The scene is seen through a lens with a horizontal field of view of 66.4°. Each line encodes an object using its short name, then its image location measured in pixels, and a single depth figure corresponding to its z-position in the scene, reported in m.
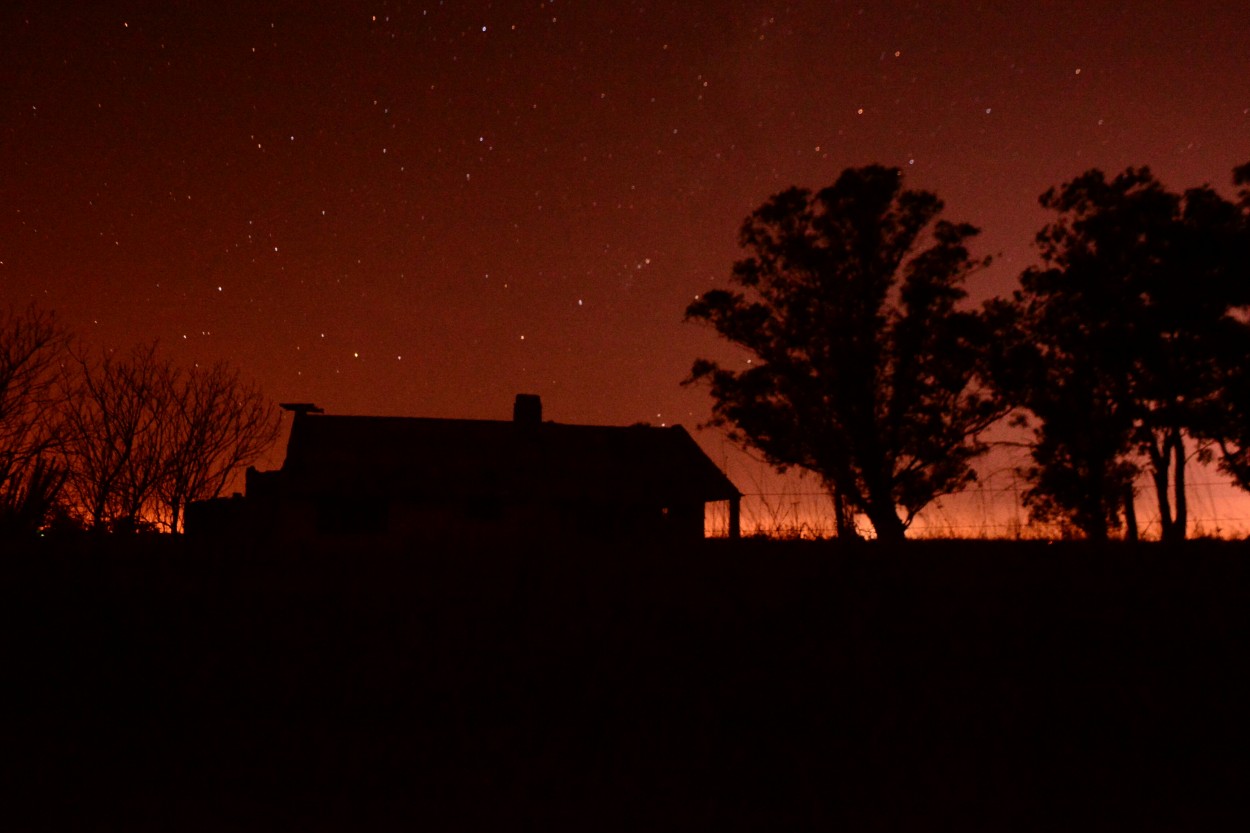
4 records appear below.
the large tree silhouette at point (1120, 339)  24.00
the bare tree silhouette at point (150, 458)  21.45
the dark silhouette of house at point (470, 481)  26.83
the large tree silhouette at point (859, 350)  26.92
